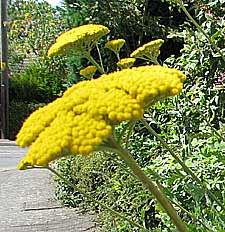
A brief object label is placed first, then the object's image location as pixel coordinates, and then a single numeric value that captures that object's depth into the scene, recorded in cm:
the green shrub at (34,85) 492
